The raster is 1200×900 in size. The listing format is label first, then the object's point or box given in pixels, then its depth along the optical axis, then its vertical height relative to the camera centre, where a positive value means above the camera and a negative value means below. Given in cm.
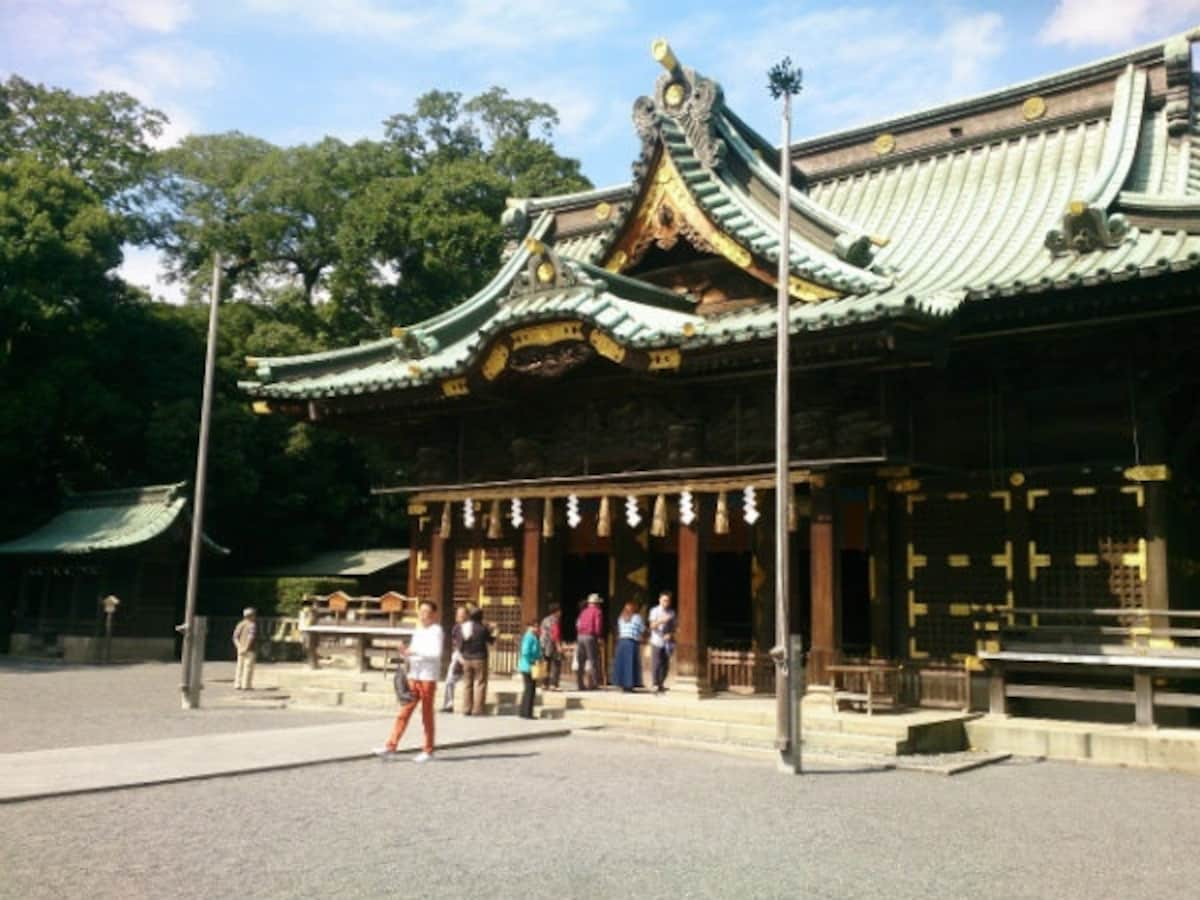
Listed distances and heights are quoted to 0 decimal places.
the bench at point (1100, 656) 1380 -37
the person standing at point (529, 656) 1619 -62
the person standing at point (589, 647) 1822 -53
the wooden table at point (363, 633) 2080 -44
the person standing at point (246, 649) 2172 -83
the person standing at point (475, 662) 1661 -75
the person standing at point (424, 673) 1240 -71
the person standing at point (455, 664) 1689 -82
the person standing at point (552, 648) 1793 -54
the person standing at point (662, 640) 1773 -36
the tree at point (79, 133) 4506 +2027
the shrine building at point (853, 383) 1529 +399
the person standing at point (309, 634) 2253 -52
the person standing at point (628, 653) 1803 -60
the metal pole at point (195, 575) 1842 +56
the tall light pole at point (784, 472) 1222 +178
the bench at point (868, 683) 1483 -88
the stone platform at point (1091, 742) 1303 -145
